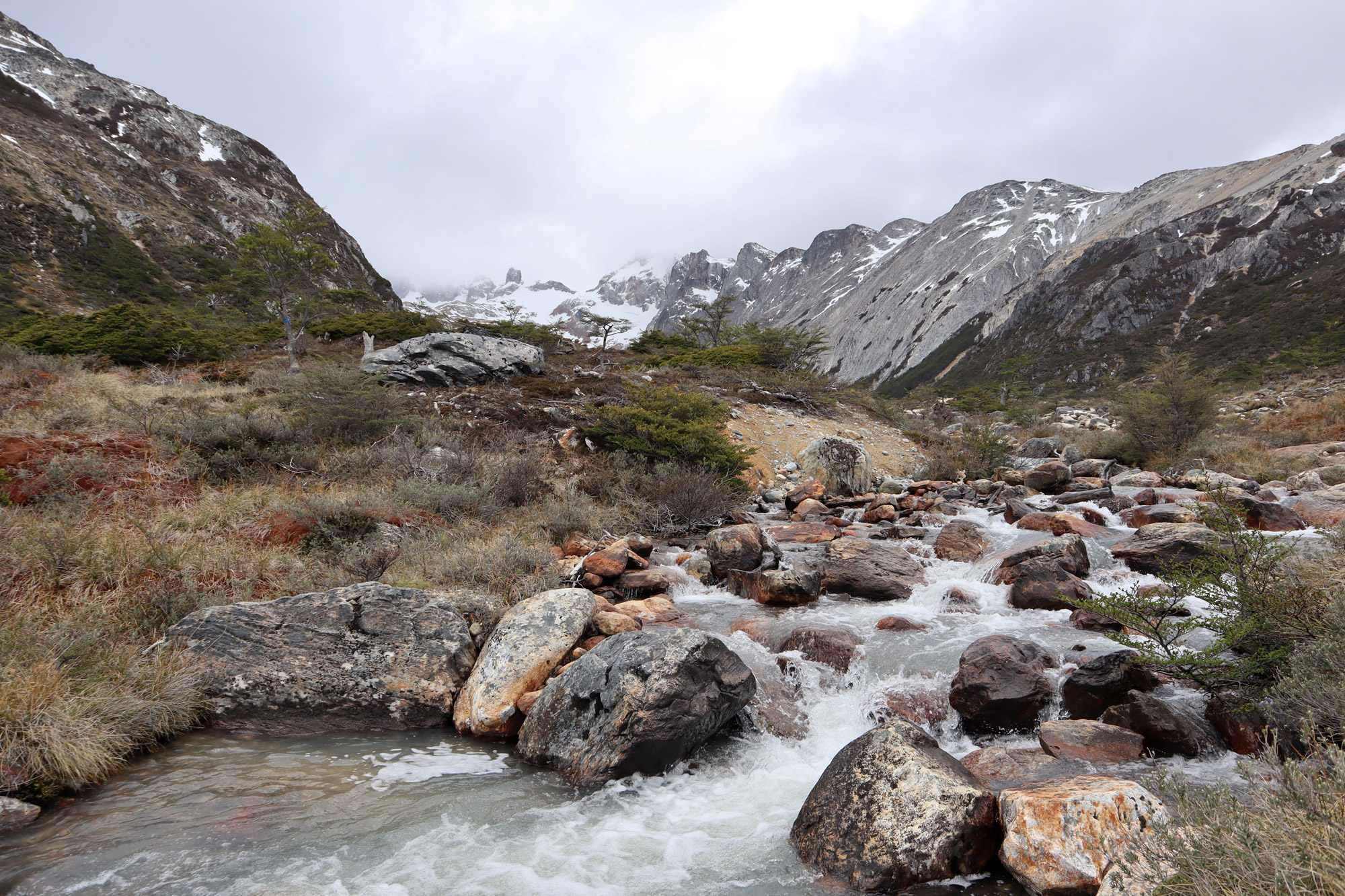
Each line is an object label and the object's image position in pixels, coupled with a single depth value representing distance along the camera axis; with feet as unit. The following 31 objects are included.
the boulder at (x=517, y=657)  15.35
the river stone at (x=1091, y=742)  12.20
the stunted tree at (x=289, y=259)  57.88
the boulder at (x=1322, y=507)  26.22
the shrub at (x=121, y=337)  54.19
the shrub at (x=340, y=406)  35.01
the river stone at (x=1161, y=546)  22.49
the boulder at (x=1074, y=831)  8.86
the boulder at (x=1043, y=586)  21.22
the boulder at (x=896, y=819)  9.82
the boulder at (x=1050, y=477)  44.60
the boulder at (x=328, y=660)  14.66
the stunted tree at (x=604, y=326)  91.76
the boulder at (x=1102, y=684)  13.85
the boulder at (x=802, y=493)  41.42
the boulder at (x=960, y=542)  28.19
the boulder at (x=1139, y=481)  41.39
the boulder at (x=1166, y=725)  12.13
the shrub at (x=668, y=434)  38.75
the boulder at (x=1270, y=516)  26.13
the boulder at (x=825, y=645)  17.97
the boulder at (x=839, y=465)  46.55
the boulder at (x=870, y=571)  24.26
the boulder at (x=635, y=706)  13.25
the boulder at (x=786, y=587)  23.54
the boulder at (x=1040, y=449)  59.77
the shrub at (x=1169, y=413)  50.16
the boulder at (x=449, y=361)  54.19
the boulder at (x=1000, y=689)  14.19
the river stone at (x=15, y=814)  9.86
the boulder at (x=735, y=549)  26.50
